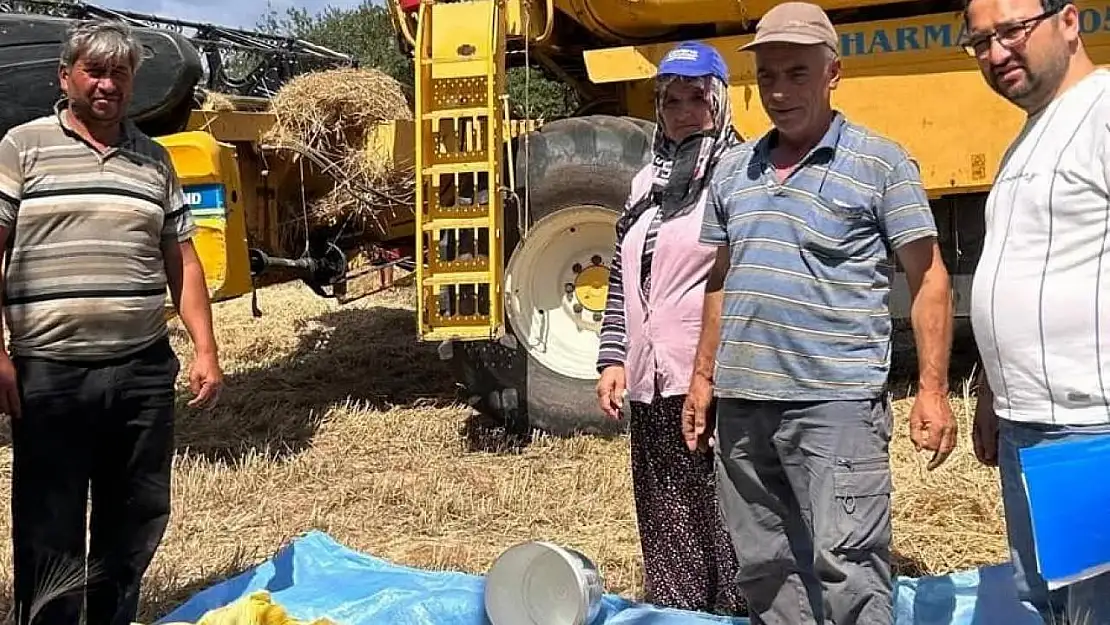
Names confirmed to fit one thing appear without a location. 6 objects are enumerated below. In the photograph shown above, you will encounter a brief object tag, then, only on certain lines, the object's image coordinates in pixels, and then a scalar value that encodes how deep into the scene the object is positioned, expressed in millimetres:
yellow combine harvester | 4992
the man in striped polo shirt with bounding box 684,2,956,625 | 2412
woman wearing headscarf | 3004
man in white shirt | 1999
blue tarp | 3105
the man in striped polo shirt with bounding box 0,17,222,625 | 2785
